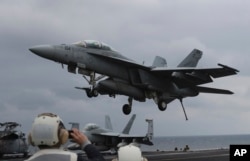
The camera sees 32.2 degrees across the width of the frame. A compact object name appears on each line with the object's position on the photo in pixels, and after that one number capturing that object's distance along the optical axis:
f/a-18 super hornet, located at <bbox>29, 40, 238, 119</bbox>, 25.34
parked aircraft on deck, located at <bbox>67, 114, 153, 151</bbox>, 50.25
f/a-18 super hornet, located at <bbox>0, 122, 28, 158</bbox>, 44.00
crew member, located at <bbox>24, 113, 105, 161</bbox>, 3.29
